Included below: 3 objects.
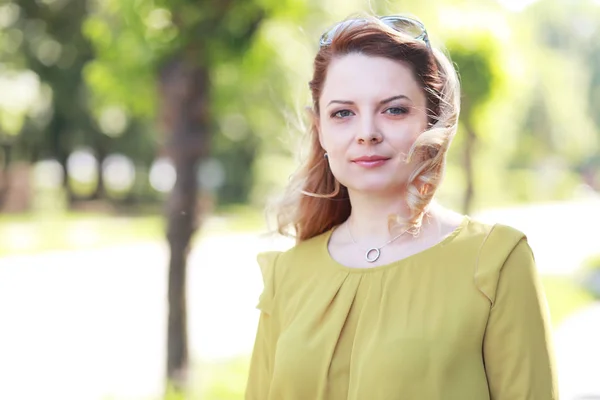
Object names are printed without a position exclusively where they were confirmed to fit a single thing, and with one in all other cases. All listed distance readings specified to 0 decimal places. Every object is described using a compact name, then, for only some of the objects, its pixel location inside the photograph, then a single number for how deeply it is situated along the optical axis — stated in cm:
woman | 163
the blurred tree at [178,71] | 441
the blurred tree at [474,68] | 850
